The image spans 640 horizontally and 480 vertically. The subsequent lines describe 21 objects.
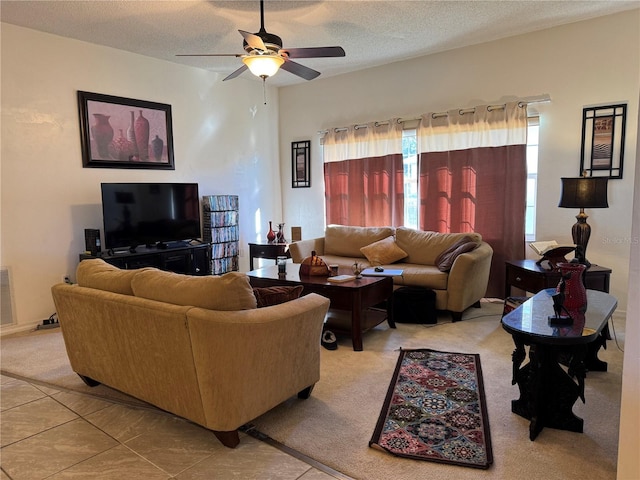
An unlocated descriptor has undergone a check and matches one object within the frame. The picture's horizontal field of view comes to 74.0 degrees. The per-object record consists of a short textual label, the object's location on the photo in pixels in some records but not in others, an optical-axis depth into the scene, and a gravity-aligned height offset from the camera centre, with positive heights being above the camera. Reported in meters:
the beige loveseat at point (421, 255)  4.12 -0.68
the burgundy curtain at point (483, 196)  4.65 -0.02
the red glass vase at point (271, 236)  5.90 -0.54
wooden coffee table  3.47 -0.81
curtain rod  4.47 +0.96
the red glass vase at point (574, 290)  2.54 -0.59
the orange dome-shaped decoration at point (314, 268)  3.89 -0.65
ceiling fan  3.14 +1.09
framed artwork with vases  4.54 +0.76
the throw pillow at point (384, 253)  4.86 -0.66
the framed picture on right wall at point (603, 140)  4.07 +0.50
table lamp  3.68 -0.03
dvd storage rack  5.52 -0.42
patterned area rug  2.10 -1.26
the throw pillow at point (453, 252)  4.22 -0.58
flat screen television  4.42 -0.16
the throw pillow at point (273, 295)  2.46 -0.58
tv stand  4.38 -0.65
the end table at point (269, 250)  5.75 -0.72
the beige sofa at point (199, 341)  2.06 -0.75
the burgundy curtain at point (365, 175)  5.49 +0.28
